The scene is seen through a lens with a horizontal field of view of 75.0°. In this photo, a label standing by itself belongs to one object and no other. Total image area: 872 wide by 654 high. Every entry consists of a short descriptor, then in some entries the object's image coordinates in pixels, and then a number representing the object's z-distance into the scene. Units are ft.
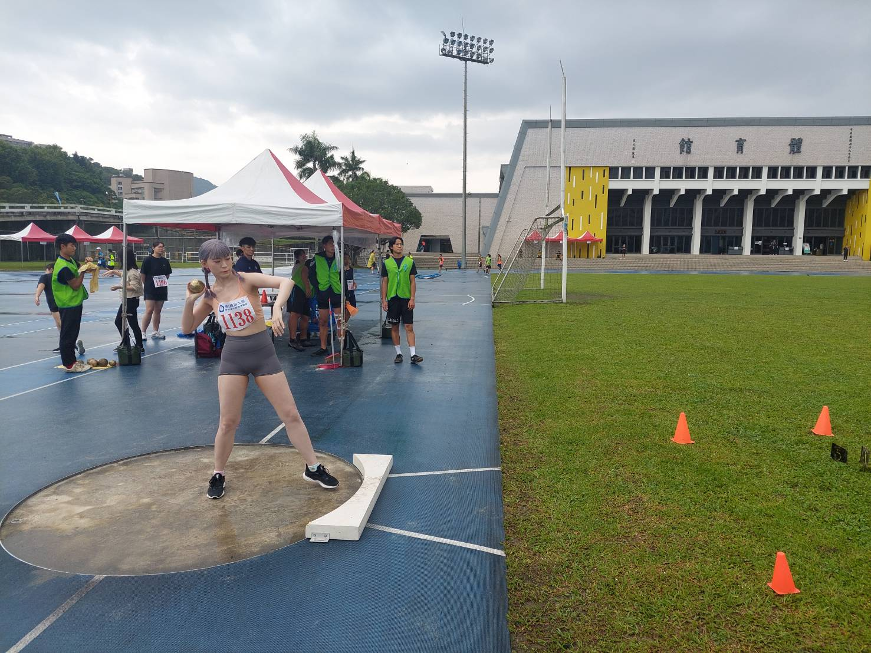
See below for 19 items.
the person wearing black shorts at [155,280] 35.40
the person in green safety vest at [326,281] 32.96
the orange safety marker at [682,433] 18.29
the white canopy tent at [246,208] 29.96
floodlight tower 160.25
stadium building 201.77
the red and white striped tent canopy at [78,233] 125.37
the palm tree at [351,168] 224.33
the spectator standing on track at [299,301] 35.45
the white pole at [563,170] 62.64
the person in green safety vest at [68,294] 27.94
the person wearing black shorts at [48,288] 32.50
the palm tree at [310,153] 209.36
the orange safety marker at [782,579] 10.36
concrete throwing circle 12.05
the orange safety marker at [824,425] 18.62
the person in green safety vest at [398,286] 30.22
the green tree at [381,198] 186.60
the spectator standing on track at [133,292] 34.01
